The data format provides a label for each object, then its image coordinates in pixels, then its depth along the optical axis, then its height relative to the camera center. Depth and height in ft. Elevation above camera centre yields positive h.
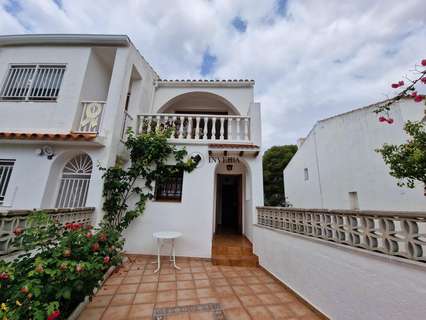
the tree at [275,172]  54.29 +8.93
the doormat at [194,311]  7.44 -5.49
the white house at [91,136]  13.25 +5.18
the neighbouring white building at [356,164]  17.42 +5.05
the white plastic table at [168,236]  12.45 -3.22
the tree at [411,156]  11.11 +3.35
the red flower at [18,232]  6.07 -1.60
